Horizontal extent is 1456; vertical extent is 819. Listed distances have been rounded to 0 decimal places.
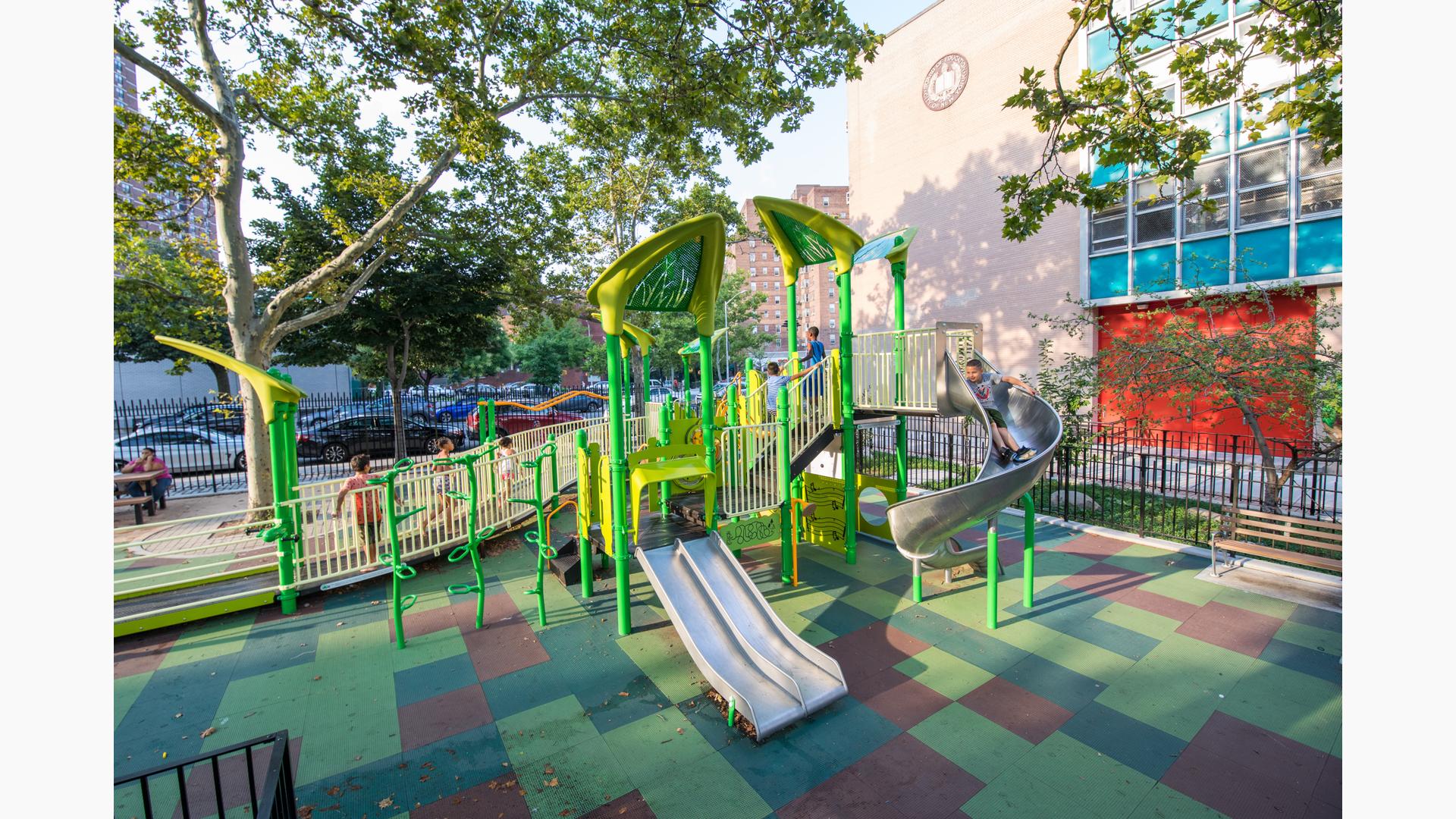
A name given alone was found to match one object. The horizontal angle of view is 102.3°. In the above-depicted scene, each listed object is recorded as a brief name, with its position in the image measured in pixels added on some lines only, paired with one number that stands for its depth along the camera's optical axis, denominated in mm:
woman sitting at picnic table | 11484
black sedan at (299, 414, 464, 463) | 17391
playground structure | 5367
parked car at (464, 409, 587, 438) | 21250
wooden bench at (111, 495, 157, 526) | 10148
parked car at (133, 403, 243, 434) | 16531
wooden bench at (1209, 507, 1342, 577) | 6273
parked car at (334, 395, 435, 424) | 21062
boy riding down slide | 6605
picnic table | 10289
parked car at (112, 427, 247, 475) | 15266
